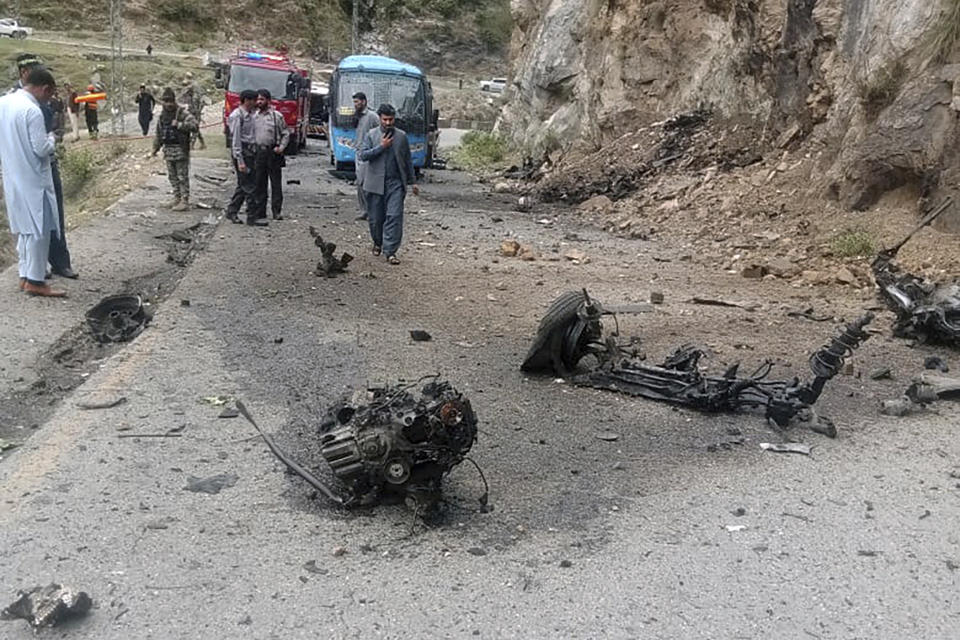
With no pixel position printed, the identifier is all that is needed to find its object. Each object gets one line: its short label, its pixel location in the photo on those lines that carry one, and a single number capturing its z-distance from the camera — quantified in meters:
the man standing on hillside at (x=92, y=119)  27.58
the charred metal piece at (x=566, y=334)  6.06
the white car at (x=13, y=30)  55.00
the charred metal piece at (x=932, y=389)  5.87
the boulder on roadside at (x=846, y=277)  9.31
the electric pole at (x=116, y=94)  28.99
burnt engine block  4.01
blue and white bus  21.14
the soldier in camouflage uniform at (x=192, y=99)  19.31
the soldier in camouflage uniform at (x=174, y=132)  12.66
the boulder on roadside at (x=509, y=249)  11.49
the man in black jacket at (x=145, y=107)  28.27
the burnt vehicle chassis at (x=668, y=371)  5.39
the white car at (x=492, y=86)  59.51
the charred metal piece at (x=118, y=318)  7.14
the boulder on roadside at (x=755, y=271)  10.16
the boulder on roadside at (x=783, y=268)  10.02
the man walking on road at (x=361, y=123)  10.93
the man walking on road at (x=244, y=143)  12.47
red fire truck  26.30
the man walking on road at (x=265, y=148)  12.55
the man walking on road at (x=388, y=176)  10.34
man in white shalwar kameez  7.69
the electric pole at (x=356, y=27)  65.69
